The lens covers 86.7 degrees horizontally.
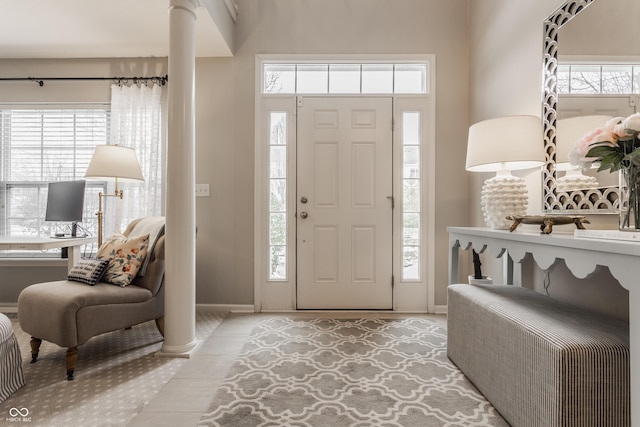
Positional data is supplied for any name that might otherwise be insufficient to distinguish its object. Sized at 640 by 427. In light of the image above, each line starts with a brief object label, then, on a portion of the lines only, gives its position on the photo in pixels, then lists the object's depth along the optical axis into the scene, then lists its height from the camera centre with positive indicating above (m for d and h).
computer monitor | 2.91 +0.07
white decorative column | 2.16 +0.19
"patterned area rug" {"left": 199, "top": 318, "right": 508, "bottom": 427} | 1.52 -0.92
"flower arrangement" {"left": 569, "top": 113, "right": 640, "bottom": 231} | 1.15 +0.21
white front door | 3.14 +0.08
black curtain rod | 3.23 +1.26
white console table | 0.91 -0.15
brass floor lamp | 2.65 +0.37
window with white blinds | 3.33 +0.52
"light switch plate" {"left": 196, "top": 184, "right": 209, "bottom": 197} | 3.17 +0.20
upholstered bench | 1.12 -0.54
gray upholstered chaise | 1.88 -0.60
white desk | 2.33 -0.24
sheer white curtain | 3.22 +0.69
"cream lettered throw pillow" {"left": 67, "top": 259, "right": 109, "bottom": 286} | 2.17 -0.40
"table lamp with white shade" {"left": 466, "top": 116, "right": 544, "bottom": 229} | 1.89 +0.32
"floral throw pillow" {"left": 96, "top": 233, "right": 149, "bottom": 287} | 2.24 -0.31
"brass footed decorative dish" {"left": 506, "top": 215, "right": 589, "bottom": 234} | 1.49 -0.03
